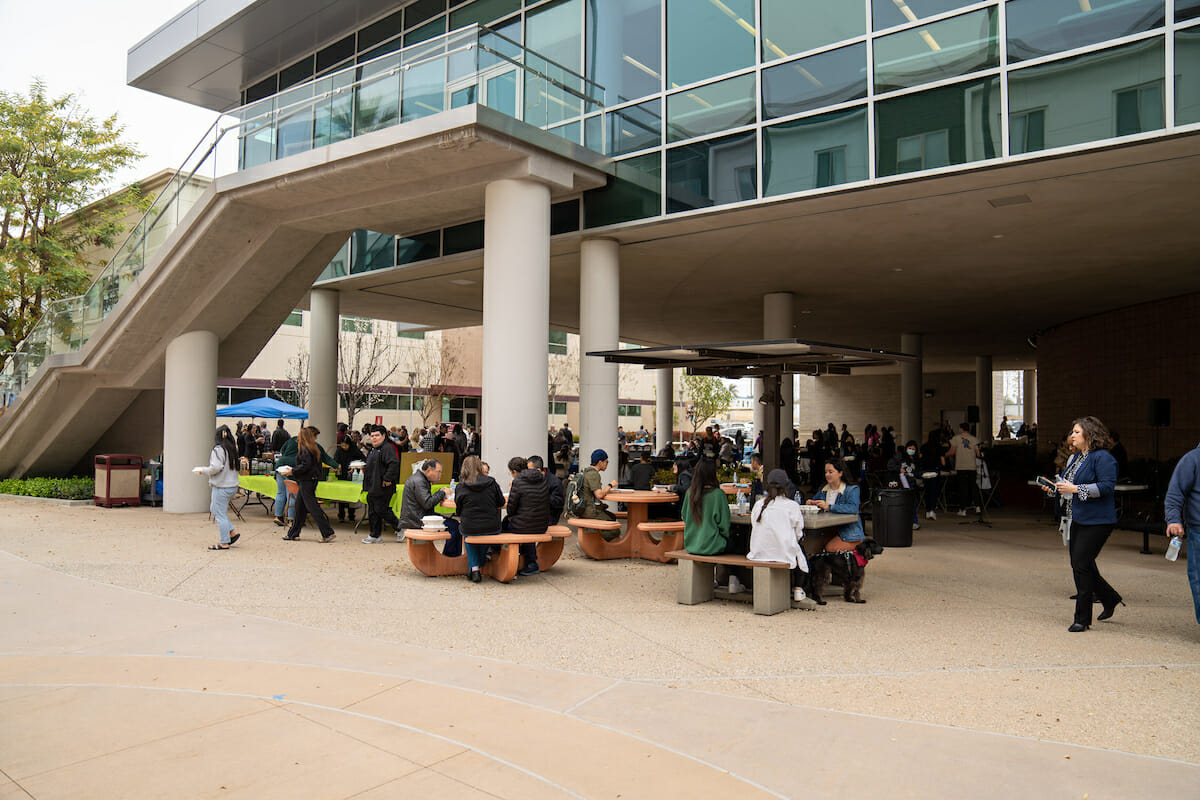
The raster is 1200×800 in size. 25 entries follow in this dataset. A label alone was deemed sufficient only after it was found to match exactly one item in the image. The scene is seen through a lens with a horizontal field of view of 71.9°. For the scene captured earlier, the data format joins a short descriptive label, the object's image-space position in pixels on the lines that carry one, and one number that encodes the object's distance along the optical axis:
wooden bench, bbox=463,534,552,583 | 9.61
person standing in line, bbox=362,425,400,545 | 12.59
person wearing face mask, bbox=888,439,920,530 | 14.00
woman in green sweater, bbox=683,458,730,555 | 8.66
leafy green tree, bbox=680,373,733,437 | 64.38
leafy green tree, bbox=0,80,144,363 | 24.45
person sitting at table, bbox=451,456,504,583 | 9.58
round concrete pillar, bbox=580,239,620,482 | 15.31
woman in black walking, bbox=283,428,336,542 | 12.28
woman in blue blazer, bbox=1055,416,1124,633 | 7.58
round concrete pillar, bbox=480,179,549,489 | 13.36
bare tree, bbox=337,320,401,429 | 38.72
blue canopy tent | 23.23
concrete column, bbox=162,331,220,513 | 16.83
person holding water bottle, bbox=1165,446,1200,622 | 7.11
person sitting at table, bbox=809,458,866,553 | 9.10
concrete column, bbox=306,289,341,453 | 21.17
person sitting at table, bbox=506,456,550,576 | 9.80
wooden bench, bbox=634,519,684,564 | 11.49
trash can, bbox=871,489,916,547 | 12.77
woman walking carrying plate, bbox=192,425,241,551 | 11.83
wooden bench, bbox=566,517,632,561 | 11.80
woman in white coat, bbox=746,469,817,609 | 8.13
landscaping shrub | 18.47
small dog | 8.97
